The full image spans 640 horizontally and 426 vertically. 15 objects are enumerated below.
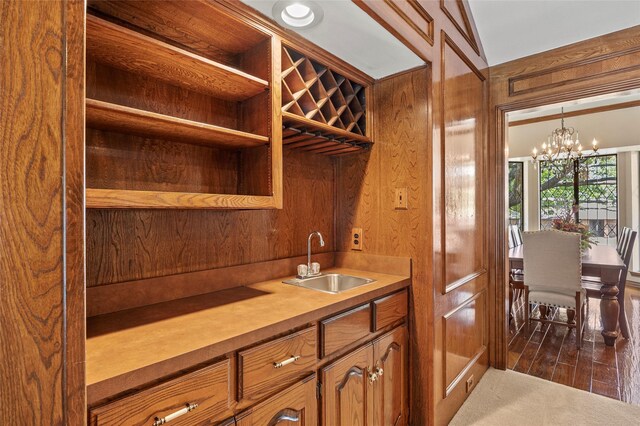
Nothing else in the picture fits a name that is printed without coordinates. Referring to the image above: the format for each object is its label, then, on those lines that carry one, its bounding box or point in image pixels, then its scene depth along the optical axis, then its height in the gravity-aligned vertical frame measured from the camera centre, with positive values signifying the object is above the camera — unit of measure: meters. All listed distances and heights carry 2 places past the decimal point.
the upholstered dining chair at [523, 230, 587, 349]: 3.02 -0.60
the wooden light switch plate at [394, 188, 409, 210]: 1.99 +0.06
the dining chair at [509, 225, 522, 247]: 5.04 -0.41
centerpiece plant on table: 3.61 -0.23
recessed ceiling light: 1.51 +0.93
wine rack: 1.69 +0.57
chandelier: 4.59 +0.90
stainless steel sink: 2.00 -0.44
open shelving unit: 1.19 +0.47
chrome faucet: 1.98 -0.31
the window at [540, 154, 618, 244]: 5.37 +0.26
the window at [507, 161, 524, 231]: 6.17 +0.30
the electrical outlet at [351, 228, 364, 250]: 2.24 -0.19
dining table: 2.99 -0.74
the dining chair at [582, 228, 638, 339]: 3.17 -0.81
